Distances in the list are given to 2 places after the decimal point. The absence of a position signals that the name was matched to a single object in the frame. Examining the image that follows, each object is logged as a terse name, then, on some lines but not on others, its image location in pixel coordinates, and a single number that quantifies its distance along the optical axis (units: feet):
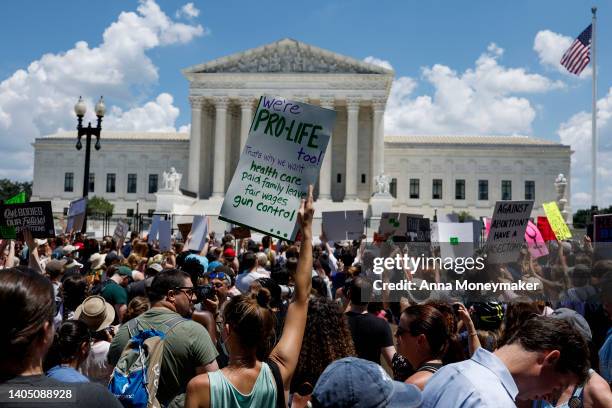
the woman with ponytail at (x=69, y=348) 12.30
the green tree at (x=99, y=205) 196.03
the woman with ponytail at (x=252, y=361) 10.80
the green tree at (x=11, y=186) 315.17
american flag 101.04
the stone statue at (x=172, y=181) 174.29
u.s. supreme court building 191.11
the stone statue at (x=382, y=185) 176.55
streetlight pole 67.82
